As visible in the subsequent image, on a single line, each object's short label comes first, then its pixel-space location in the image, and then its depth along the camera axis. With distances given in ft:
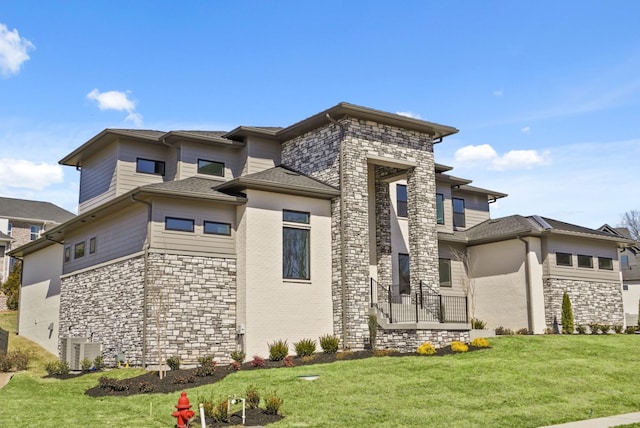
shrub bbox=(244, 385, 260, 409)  40.24
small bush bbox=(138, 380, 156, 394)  49.89
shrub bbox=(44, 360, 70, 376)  66.28
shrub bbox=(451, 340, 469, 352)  63.61
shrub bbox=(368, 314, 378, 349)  68.49
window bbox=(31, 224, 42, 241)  161.17
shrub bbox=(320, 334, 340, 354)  67.00
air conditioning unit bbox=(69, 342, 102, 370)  69.72
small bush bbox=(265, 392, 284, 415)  39.29
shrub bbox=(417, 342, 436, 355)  63.22
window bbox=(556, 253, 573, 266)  90.33
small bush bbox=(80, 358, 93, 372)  67.58
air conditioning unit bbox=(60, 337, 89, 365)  71.92
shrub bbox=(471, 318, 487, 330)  86.02
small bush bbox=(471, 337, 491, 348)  65.31
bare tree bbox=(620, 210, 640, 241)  268.91
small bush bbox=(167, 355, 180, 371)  60.03
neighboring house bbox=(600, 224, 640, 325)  157.79
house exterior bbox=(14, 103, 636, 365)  65.26
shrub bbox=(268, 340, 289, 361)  64.34
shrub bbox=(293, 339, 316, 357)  65.57
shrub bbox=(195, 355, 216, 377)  54.90
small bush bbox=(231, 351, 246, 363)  63.26
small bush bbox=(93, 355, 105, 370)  67.62
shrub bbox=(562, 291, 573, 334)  86.89
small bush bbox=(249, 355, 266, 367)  60.67
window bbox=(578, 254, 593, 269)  93.71
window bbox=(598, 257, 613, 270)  96.94
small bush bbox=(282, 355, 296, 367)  60.23
